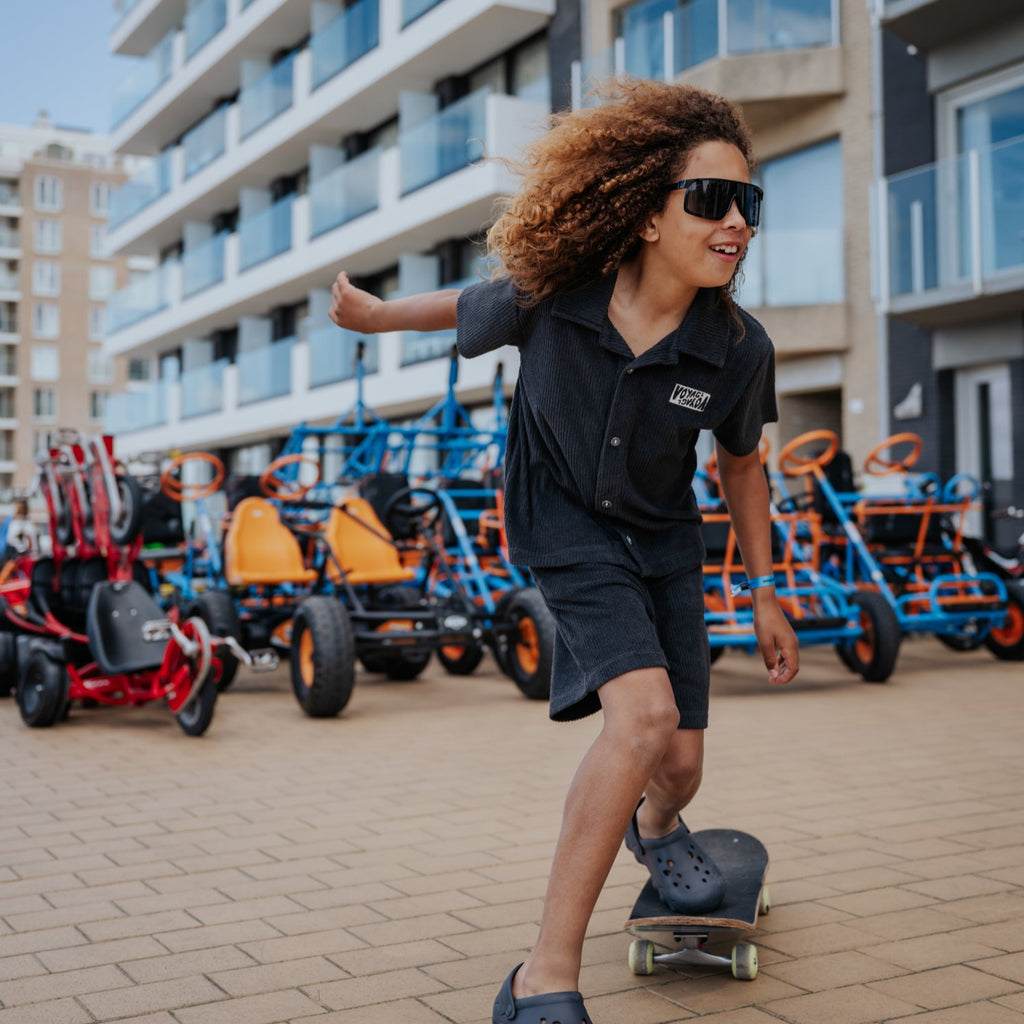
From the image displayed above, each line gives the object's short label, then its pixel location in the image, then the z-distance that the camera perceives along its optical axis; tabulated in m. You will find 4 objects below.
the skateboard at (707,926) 2.98
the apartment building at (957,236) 13.67
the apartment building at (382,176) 16.59
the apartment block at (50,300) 76.19
